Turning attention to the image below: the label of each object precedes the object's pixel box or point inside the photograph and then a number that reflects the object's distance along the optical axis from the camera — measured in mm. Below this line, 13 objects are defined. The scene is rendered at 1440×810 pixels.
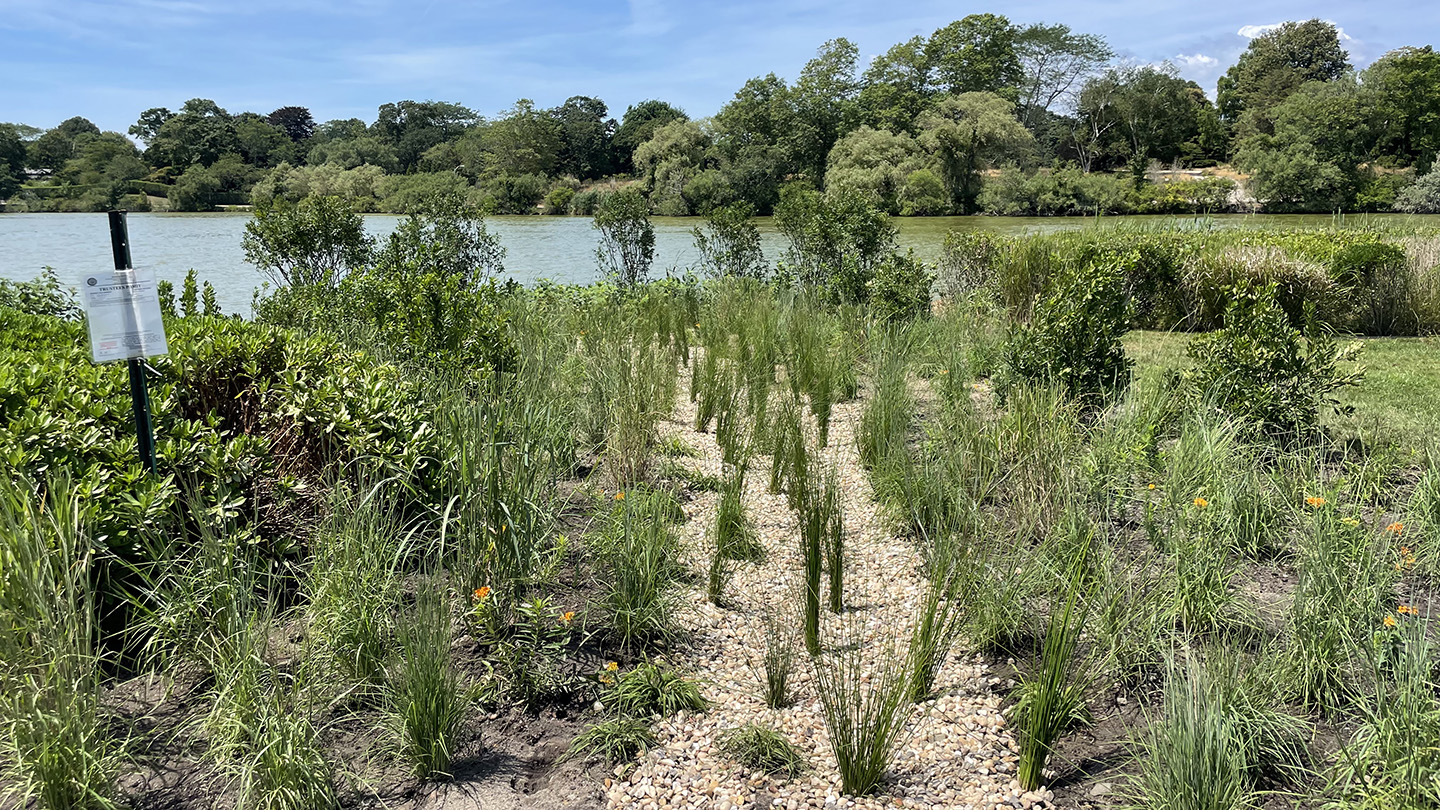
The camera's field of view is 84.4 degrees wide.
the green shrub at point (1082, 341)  4766
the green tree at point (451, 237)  8485
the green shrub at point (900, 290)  7770
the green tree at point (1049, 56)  52094
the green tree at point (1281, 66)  48375
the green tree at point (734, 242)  10805
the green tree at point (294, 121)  83125
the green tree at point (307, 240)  8367
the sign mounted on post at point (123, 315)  2312
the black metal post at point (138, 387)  2465
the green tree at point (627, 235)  11039
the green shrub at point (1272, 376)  4082
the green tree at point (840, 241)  8734
